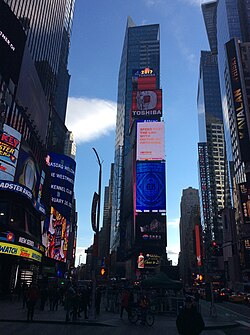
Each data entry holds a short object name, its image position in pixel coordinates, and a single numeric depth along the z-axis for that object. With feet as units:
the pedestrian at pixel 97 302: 72.43
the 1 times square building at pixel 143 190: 366.02
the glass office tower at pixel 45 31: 278.26
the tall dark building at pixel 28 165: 116.67
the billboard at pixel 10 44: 151.23
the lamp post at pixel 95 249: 61.67
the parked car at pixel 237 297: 143.04
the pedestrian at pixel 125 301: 62.62
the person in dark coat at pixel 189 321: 23.35
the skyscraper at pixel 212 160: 490.08
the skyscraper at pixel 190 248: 511.98
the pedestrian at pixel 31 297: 53.57
